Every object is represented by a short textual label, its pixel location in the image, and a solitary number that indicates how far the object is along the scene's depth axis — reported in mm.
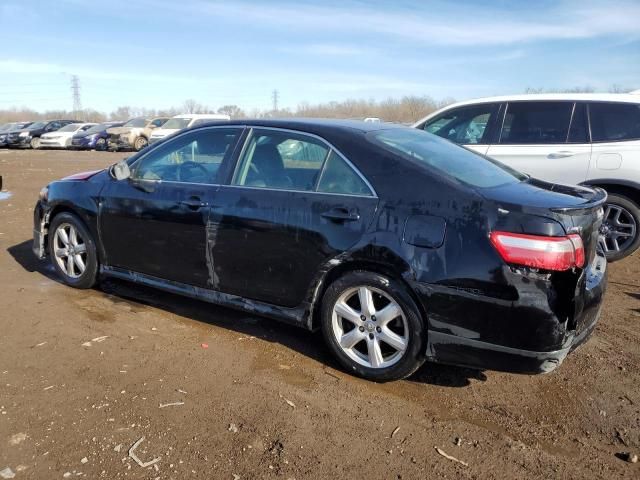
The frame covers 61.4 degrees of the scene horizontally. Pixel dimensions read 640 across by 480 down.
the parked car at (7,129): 30369
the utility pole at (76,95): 90250
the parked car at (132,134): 25328
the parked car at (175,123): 24172
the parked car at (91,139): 27094
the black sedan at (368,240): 2913
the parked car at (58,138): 29438
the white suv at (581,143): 5945
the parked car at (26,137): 30172
